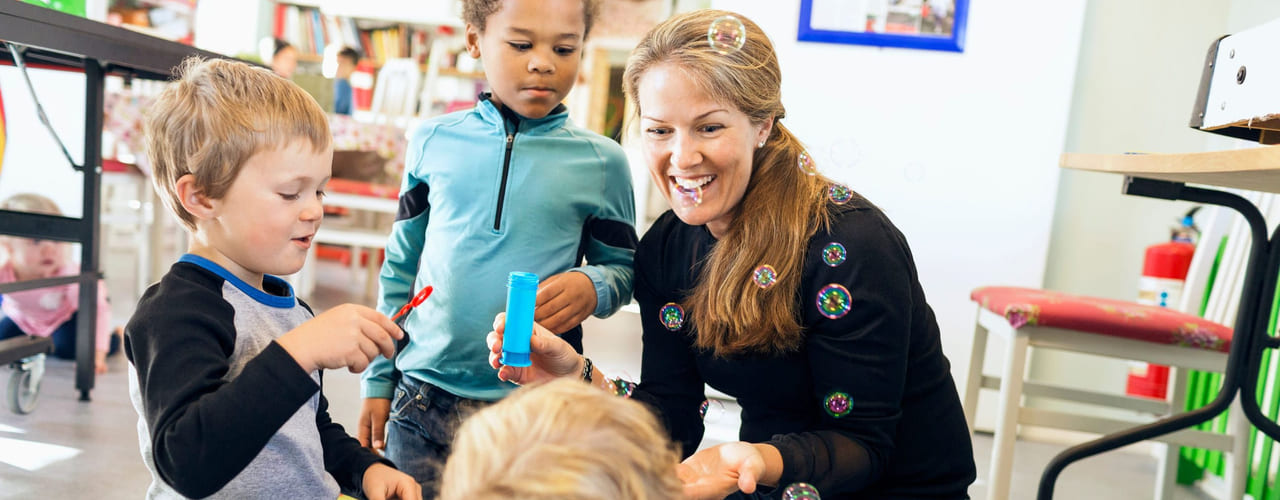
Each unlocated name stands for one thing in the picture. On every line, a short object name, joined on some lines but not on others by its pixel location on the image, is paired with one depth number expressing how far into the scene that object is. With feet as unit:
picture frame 8.66
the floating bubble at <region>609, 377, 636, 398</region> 3.71
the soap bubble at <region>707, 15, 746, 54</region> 3.24
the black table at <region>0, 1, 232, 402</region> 5.58
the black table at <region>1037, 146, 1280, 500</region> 4.93
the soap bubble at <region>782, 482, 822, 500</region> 2.99
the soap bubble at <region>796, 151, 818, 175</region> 3.47
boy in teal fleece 3.86
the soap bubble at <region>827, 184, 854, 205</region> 3.41
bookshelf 17.71
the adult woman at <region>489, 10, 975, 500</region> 3.18
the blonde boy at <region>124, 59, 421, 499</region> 2.43
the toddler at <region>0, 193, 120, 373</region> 8.02
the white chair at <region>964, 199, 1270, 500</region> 5.79
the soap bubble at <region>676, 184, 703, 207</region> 3.37
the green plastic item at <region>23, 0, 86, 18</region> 5.81
